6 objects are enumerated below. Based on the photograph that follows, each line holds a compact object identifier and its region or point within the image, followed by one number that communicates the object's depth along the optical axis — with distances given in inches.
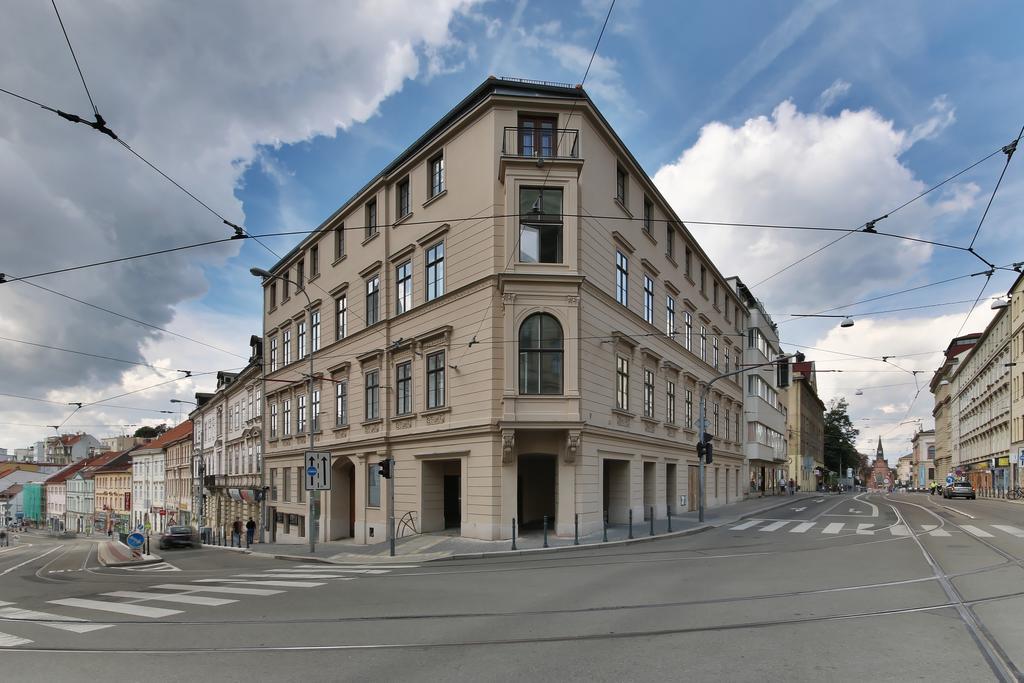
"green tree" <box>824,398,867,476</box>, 4215.1
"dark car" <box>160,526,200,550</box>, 1488.7
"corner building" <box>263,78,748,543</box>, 829.2
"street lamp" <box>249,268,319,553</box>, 809.2
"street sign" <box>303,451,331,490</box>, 871.1
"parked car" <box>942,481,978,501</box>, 2015.3
